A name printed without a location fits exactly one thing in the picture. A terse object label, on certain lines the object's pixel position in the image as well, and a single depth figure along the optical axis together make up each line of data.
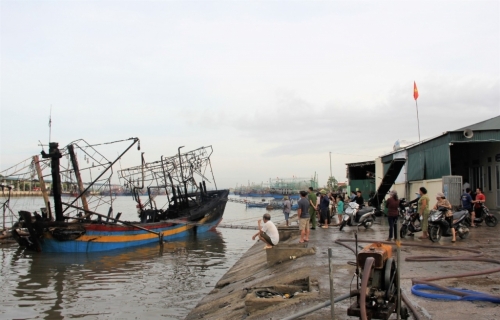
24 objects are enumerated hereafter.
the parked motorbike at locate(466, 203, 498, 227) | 16.34
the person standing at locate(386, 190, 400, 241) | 13.12
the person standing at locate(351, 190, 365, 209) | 19.85
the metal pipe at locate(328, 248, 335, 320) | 5.04
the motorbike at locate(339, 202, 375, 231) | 17.55
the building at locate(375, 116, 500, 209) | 18.20
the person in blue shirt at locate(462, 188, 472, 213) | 16.44
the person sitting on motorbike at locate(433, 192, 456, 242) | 12.84
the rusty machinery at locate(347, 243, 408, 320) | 5.04
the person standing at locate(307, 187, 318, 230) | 16.22
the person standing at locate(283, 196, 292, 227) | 22.71
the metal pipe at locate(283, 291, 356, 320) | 5.33
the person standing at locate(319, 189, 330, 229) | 20.14
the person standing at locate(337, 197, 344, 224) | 21.73
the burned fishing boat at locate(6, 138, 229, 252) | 21.25
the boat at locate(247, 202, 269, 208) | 68.00
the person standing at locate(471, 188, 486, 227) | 16.22
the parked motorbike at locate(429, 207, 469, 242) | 12.83
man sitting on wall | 11.73
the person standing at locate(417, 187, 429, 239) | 13.23
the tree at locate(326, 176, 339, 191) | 70.93
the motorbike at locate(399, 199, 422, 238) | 14.33
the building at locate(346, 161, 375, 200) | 34.47
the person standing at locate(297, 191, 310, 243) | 13.69
